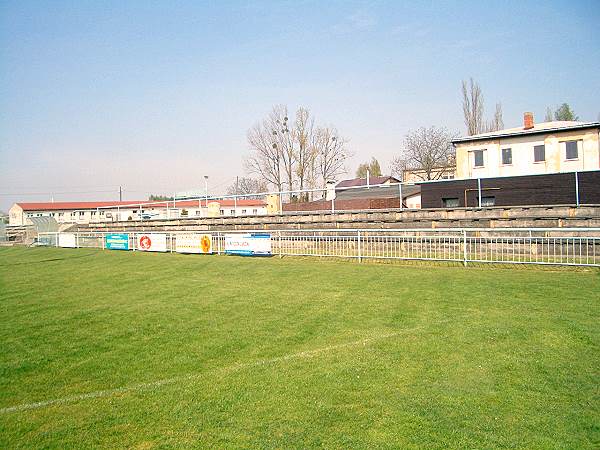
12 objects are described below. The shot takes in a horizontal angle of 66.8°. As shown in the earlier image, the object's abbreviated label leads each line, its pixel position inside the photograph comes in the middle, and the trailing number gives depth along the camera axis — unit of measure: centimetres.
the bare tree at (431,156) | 5141
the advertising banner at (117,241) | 2720
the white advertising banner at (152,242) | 2464
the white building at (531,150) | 3247
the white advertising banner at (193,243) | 2223
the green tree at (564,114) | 6575
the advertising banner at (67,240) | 3142
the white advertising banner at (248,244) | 1983
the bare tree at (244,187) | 7259
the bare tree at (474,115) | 4891
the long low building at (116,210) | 3797
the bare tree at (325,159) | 5188
